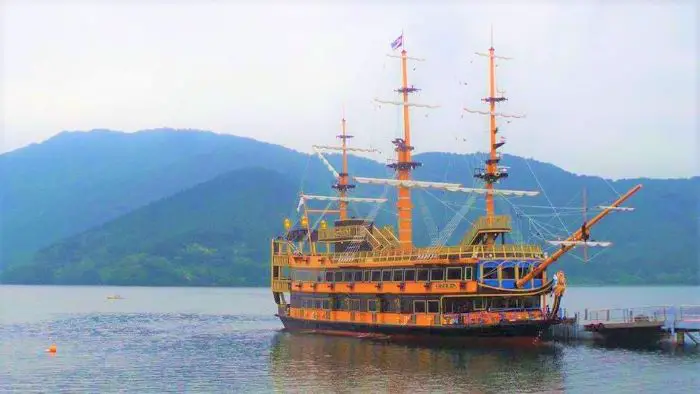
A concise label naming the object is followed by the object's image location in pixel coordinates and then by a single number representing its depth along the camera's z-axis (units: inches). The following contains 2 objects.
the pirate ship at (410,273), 2255.2
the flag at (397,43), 2856.1
